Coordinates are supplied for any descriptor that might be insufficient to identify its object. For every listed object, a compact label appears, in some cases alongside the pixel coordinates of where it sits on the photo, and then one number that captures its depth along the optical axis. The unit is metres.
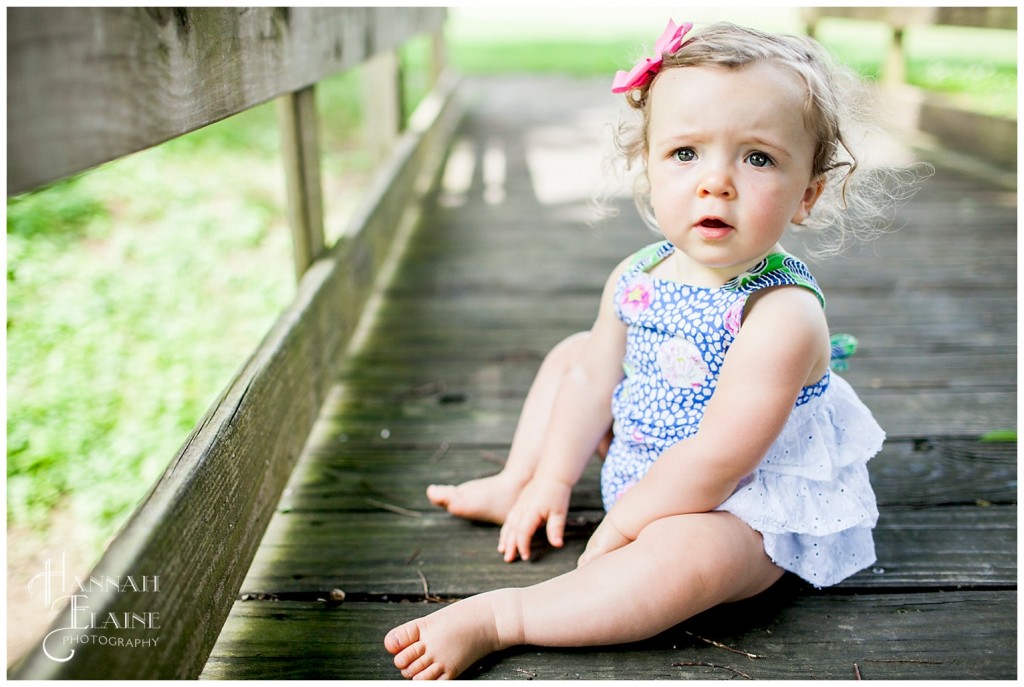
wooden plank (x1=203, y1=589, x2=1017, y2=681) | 1.29
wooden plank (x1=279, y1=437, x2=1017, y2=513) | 1.75
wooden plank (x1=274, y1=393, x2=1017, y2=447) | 2.01
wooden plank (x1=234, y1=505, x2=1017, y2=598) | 1.50
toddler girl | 1.29
